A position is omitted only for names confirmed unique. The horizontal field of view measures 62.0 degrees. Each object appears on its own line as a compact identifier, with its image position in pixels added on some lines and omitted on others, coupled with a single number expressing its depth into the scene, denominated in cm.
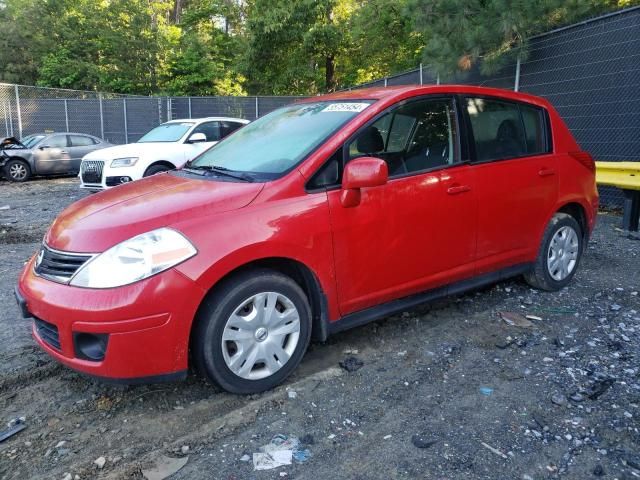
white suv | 992
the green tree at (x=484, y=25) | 823
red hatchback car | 272
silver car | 1434
